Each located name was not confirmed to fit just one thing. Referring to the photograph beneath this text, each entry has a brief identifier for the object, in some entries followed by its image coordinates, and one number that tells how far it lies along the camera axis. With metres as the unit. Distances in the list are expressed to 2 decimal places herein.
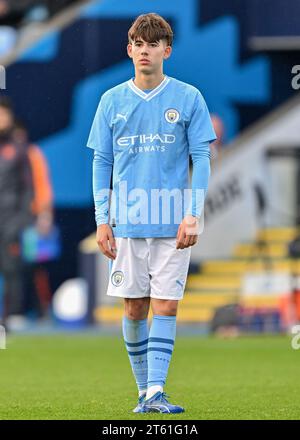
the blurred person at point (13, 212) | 16.31
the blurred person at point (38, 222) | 19.03
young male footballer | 7.09
